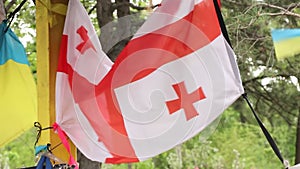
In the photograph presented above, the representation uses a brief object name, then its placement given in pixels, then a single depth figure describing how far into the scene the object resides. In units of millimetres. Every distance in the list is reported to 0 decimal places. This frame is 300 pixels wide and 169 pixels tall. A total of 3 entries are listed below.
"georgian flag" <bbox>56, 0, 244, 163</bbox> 4637
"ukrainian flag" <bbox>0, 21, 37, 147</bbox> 5327
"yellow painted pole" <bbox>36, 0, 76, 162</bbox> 5111
